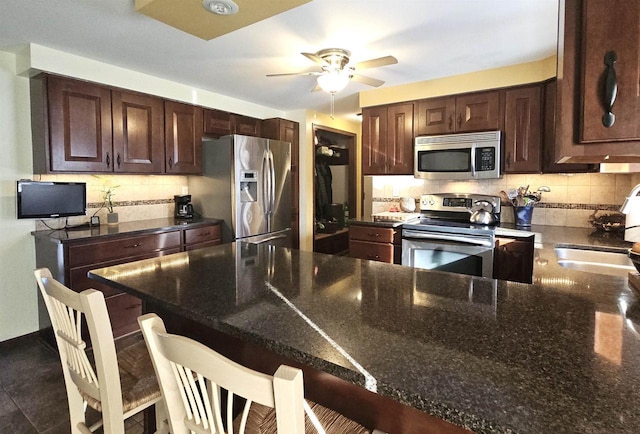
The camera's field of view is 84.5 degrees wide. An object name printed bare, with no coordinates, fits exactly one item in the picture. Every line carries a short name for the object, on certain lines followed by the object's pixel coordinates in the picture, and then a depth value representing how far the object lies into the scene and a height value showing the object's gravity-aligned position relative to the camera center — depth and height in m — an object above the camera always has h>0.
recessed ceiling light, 1.76 +0.97
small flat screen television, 2.63 -0.01
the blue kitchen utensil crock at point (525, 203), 3.07 -0.06
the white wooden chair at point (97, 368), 1.02 -0.58
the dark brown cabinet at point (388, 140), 3.60 +0.60
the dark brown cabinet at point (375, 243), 3.27 -0.45
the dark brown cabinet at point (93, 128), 2.67 +0.57
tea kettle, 3.12 -0.17
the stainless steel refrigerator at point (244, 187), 3.55 +0.11
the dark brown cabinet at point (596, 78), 0.76 +0.27
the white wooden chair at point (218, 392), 0.57 -0.36
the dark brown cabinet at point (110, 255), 2.56 -0.46
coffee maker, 3.70 -0.11
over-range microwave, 3.11 +0.37
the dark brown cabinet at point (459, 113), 3.15 +0.78
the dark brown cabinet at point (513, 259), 2.69 -0.49
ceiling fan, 2.33 +0.89
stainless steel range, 2.83 -0.33
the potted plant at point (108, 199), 3.21 -0.02
